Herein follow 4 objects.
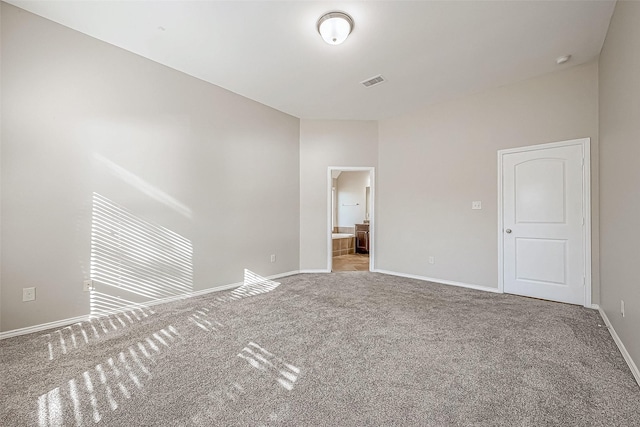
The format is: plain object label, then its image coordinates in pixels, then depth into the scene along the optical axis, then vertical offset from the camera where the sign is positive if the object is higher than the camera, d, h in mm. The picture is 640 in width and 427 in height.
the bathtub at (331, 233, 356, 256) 7487 -791
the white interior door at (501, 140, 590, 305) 3203 -59
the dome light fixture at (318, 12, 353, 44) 2412 +1705
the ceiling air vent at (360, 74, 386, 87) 3553 +1801
